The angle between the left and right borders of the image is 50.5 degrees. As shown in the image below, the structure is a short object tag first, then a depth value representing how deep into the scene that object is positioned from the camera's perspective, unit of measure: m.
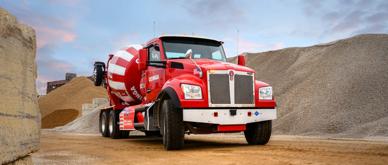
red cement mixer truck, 8.47
